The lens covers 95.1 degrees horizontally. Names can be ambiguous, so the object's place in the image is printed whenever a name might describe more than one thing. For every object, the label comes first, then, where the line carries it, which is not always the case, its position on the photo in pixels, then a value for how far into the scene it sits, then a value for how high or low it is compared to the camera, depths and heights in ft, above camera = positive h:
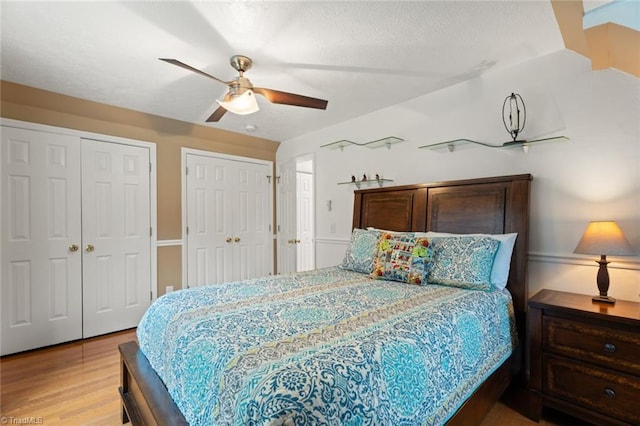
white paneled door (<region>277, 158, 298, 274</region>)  14.65 -0.32
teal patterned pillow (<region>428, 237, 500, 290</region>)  6.51 -1.20
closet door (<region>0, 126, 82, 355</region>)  8.88 -0.90
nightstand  5.03 -2.76
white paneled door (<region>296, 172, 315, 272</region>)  17.68 -0.45
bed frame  4.84 -0.40
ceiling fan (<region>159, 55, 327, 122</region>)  7.12 +2.81
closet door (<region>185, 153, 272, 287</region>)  12.71 -0.41
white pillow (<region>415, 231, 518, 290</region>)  6.72 -1.20
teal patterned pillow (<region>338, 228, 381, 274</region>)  8.36 -1.21
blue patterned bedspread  2.92 -1.77
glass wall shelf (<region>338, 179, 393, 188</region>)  10.74 +1.10
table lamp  5.64 -0.70
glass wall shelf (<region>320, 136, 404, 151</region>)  10.24 +2.51
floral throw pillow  7.02 -1.22
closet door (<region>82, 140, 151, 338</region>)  10.25 -0.90
